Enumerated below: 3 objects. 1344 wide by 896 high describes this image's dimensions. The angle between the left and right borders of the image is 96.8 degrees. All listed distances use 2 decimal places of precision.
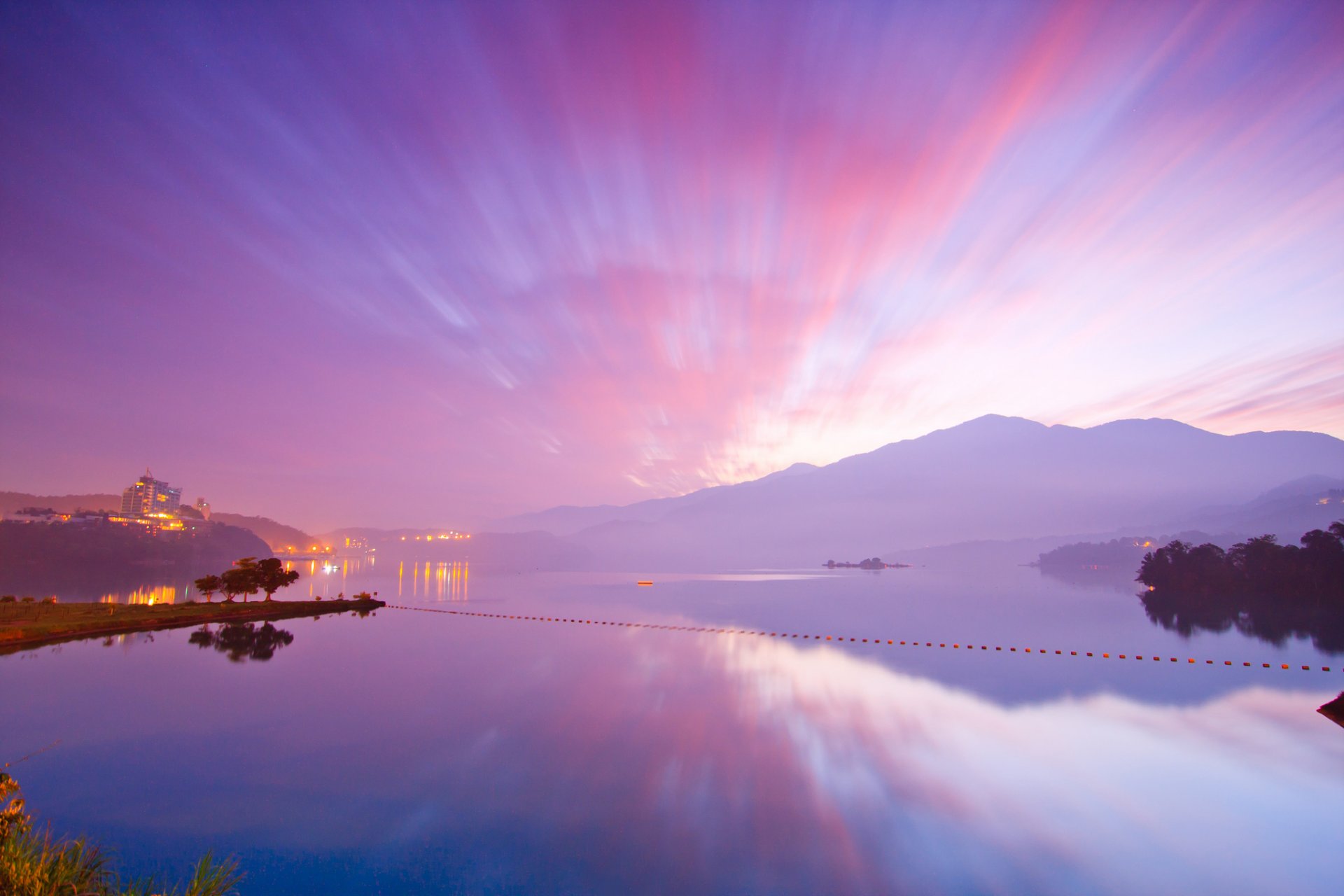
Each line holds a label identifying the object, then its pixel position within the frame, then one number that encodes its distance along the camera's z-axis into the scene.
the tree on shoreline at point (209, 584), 56.47
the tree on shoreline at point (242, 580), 58.16
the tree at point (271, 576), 59.56
